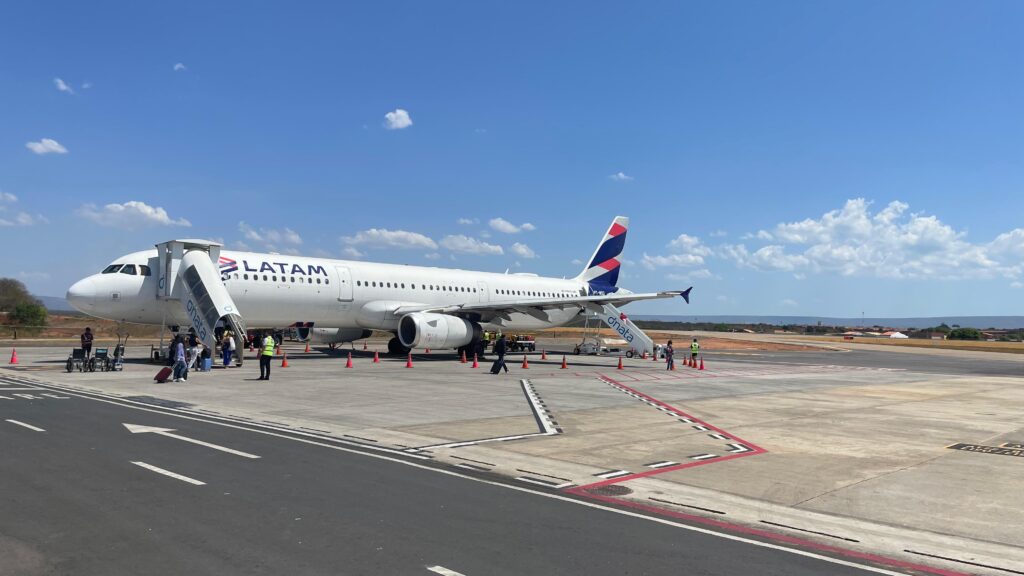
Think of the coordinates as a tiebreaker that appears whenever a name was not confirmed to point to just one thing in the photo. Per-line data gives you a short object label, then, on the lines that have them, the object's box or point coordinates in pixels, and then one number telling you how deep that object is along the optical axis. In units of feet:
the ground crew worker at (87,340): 80.85
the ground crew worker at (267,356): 69.82
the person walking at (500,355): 87.92
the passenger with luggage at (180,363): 67.82
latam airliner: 89.30
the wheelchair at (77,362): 75.65
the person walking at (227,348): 86.22
